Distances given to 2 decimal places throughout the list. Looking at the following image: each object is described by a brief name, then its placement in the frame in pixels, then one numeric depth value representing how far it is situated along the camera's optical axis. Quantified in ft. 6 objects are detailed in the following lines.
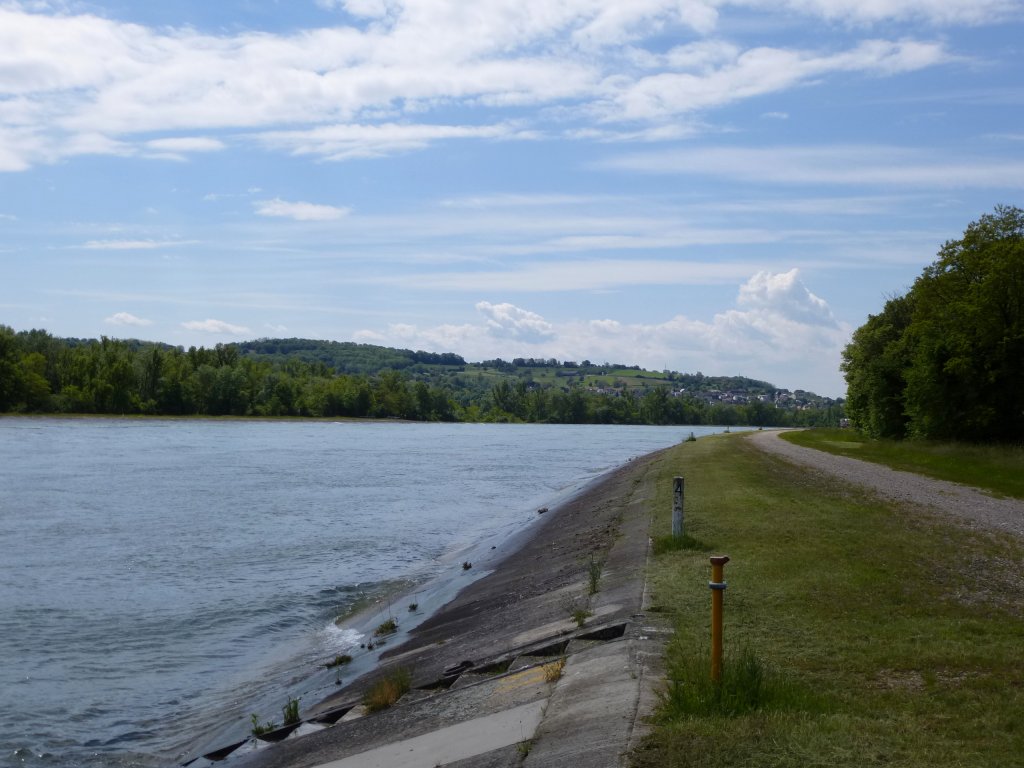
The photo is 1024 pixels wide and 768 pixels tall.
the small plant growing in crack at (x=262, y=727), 34.63
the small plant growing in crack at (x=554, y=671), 29.55
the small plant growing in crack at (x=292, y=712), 35.01
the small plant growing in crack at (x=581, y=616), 36.99
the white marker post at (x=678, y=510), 52.54
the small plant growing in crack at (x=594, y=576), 43.83
